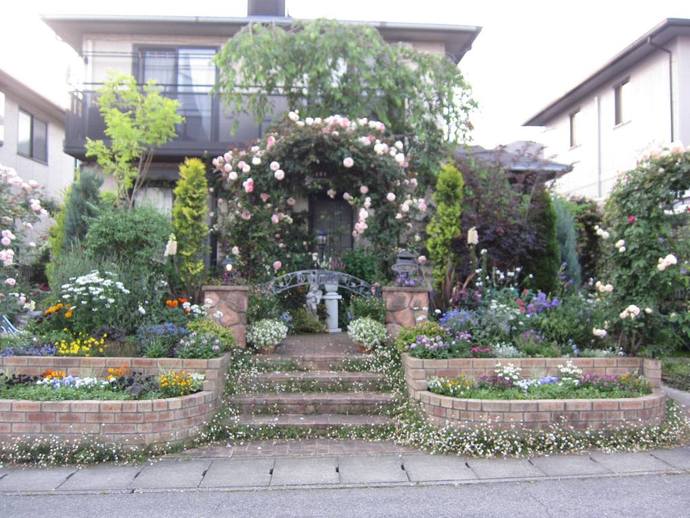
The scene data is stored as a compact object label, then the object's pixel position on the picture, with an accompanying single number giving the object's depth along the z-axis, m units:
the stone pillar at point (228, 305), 6.99
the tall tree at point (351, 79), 9.80
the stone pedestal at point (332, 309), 8.88
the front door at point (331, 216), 11.27
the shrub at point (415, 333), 6.32
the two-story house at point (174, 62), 11.72
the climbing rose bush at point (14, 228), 6.78
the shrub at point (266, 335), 6.99
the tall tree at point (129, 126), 10.45
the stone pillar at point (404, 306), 7.20
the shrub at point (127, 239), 7.88
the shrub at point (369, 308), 7.70
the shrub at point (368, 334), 6.98
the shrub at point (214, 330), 6.29
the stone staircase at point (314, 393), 5.74
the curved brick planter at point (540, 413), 5.29
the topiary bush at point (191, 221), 7.47
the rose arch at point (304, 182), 8.36
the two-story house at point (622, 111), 12.84
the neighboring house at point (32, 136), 15.21
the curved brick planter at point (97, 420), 5.05
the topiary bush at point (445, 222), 7.82
